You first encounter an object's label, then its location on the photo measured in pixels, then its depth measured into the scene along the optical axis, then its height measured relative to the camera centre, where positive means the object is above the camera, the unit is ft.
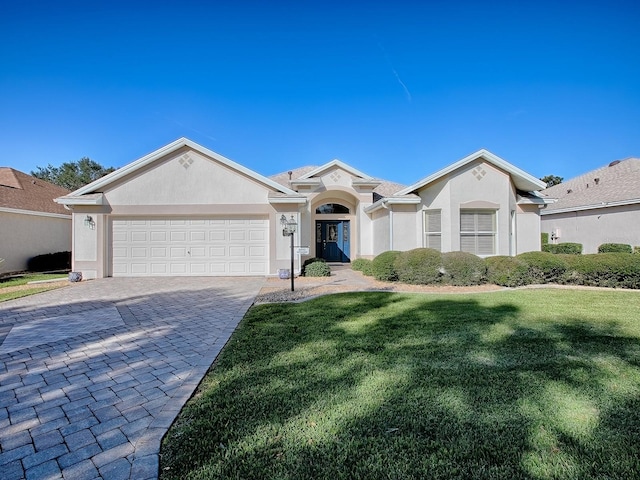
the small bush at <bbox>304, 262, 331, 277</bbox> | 43.59 -3.61
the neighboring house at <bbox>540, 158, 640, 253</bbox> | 55.31 +6.68
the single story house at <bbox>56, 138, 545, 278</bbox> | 42.11 +3.95
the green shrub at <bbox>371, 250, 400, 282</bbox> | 37.94 -2.88
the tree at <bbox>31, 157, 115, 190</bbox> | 141.90 +33.71
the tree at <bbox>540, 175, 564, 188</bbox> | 156.79 +32.25
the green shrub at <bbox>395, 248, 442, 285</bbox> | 35.83 -2.72
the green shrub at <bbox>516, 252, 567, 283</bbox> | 34.79 -2.68
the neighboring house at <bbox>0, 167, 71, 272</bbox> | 51.62 +4.26
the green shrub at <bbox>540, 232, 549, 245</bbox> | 71.46 +1.30
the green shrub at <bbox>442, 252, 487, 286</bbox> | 35.63 -2.96
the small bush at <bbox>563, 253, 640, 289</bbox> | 32.76 -2.83
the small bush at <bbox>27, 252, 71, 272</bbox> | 55.47 -3.19
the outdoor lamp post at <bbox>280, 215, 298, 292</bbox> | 34.27 +1.66
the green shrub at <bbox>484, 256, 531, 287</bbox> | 34.47 -3.10
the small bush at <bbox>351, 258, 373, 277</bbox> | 43.77 -3.37
